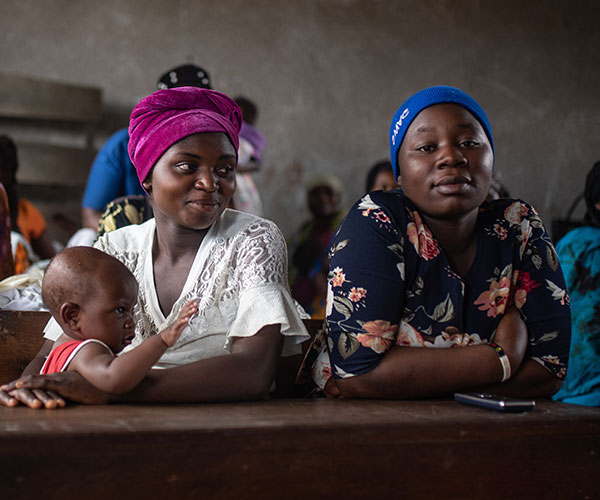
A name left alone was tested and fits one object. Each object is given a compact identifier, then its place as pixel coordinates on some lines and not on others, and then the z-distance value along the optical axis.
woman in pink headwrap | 1.69
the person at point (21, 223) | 3.42
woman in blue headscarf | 1.68
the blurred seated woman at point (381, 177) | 4.94
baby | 1.52
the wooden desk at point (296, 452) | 1.05
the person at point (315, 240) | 5.74
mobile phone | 1.46
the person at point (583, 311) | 2.44
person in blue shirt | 4.10
